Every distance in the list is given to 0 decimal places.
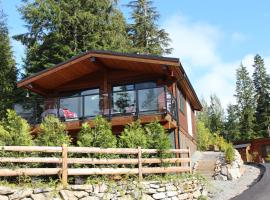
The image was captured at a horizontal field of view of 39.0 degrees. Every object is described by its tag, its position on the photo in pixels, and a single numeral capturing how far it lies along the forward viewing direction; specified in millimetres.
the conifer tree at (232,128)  54062
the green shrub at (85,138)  11961
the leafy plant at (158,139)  13234
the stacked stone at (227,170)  17641
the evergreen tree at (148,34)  41312
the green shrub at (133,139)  13062
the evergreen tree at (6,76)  30297
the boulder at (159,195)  11902
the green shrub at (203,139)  30725
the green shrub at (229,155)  18344
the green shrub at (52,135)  11570
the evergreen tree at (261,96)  55312
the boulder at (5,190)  8883
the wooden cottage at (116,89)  16297
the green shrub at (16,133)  10633
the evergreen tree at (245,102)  54969
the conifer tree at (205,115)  59219
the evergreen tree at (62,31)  30484
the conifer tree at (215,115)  56156
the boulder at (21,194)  8989
